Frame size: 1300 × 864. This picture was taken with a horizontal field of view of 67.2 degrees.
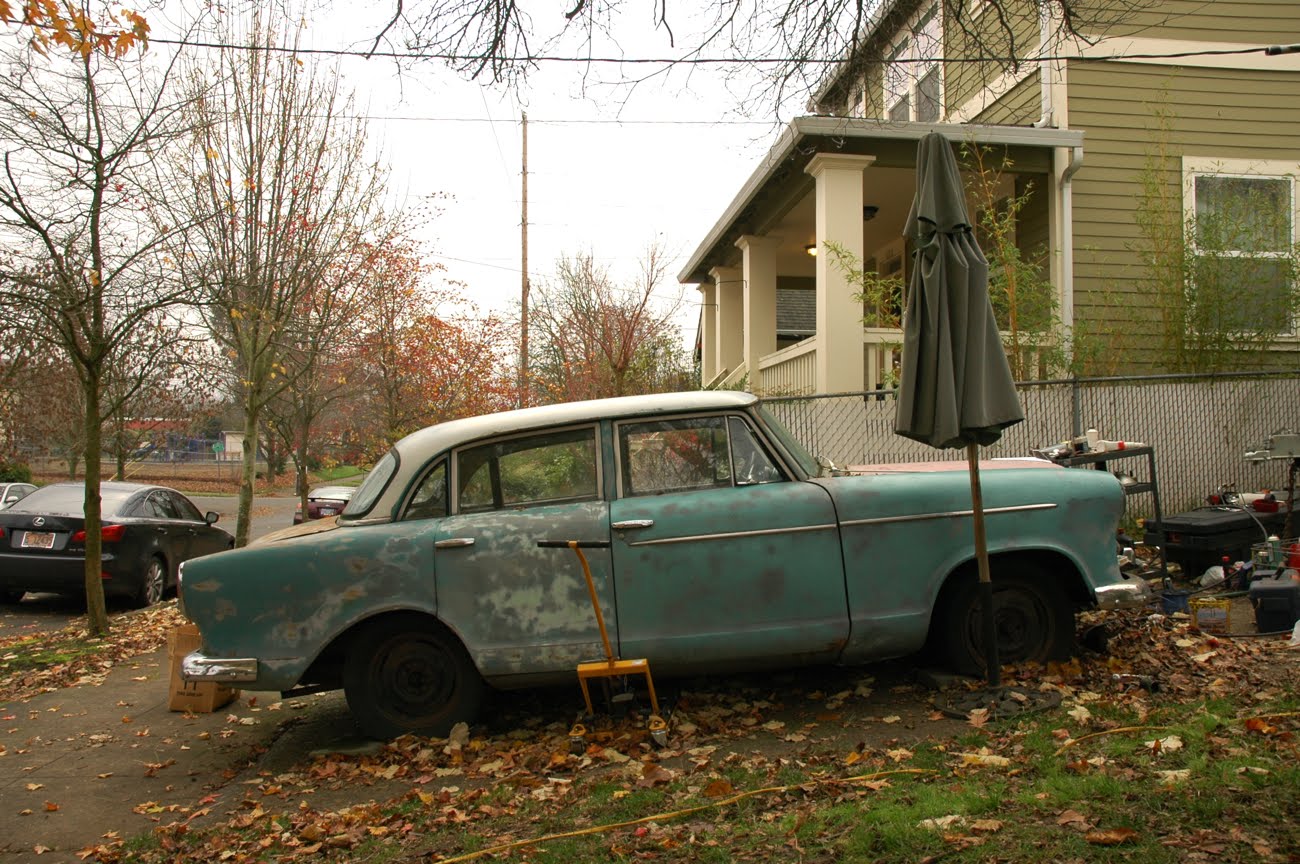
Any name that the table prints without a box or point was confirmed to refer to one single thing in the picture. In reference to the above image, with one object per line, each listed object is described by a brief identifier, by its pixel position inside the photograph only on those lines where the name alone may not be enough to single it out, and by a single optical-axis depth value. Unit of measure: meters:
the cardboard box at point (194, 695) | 6.20
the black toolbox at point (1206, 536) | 7.51
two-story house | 10.88
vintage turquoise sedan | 5.05
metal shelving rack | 7.26
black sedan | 10.21
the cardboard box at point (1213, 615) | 6.21
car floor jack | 4.89
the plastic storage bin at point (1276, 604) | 6.07
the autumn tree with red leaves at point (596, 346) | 18.14
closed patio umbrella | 4.90
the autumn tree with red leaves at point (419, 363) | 19.20
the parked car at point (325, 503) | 17.89
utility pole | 20.55
